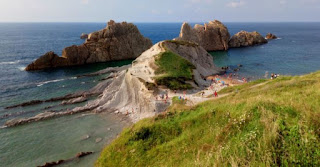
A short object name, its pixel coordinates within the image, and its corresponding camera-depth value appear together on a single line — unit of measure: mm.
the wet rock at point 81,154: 23547
